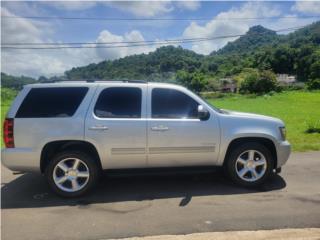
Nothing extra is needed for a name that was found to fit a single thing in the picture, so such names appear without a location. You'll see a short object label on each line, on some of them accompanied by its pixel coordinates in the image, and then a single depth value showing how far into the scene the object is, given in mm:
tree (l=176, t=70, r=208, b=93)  71062
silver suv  5105
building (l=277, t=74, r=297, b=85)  82062
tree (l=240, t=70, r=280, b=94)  67312
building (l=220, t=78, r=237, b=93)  78744
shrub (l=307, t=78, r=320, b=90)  69750
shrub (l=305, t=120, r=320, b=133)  12187
